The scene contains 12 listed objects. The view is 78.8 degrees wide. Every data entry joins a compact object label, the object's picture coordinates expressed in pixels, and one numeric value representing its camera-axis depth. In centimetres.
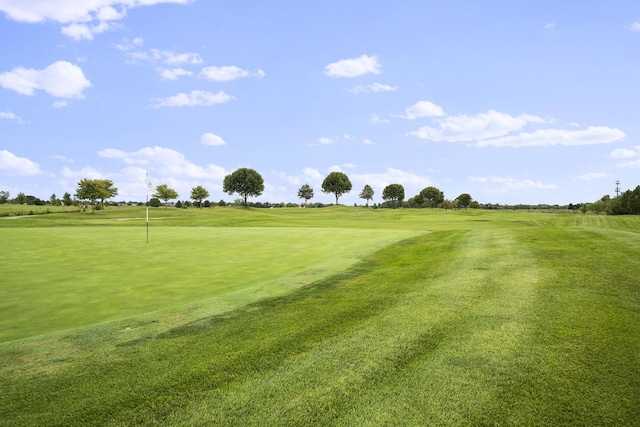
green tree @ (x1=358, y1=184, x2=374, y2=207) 14912
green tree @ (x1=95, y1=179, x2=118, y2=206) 7448
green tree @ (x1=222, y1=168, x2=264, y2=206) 10700
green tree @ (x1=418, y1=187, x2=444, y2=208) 16512
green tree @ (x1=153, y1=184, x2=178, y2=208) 10138
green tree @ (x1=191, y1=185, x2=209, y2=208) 10806
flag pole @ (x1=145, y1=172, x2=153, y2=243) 2293
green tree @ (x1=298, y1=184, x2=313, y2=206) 13975
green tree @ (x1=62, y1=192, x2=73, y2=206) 10200
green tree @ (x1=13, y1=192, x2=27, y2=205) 11330
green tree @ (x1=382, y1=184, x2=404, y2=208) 15512
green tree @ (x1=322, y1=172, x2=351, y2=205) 13025
